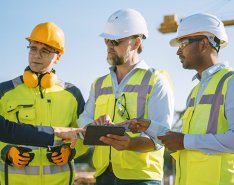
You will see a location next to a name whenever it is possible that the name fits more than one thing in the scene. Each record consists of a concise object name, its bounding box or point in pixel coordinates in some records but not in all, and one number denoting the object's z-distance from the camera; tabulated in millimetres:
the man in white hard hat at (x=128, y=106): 5086
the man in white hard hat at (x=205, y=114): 4367
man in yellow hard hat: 5623
